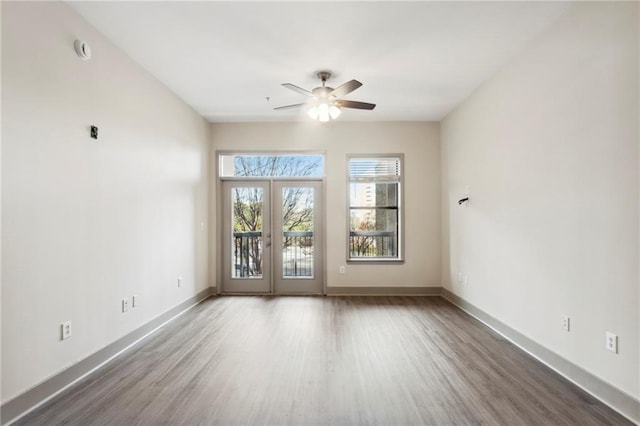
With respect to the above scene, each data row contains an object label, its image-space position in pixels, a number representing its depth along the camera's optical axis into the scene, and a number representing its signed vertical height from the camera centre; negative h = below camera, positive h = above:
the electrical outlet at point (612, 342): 2.06 -0.88
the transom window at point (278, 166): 5.27 +0.83
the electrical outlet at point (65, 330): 2.29 -0.86
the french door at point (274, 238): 5.23 -0.41
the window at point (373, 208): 5.25 +0.10
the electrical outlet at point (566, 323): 2.45 -0.89
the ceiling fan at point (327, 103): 3.33 +1.26
